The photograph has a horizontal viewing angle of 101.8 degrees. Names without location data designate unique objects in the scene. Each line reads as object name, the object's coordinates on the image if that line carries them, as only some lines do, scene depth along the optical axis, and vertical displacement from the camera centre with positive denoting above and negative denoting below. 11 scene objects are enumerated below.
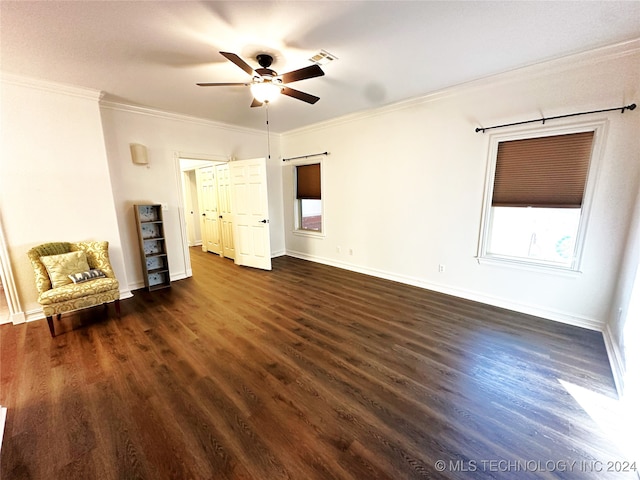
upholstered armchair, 2.74 -0.91
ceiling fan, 2.25 +1.04
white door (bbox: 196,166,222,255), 6.10 -0.34
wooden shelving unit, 4.08 -0.84
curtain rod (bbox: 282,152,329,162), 5.00 +0.77
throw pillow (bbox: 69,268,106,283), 2.94 -0.91
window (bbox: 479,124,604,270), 2.71 -0.06
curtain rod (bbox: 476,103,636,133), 2.37 +0.76
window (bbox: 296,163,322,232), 5.33 -0.06
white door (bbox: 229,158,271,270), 4.83 -0.32
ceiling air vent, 2.45 +1.31
